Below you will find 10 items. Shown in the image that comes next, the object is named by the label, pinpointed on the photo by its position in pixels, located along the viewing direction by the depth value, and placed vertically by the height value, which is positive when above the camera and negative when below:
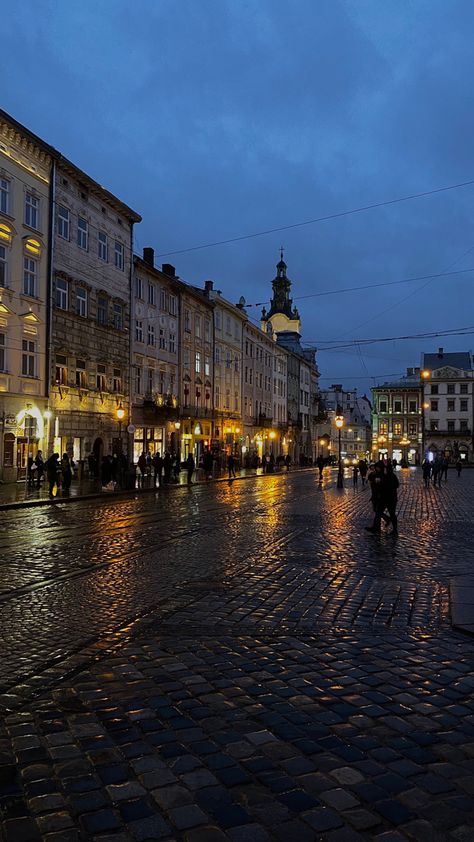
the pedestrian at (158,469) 34.84 -0.85
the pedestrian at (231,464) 44.38 -0.71
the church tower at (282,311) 97.44 +21.36
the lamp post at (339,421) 35.78 +1.94
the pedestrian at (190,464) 39.27 -0.65
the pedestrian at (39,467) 28.25 -0.63
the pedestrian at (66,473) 27.19 -0.85
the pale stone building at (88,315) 35.09 +7.95
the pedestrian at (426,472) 38.74 -1.02
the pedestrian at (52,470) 26.48 -0.71
